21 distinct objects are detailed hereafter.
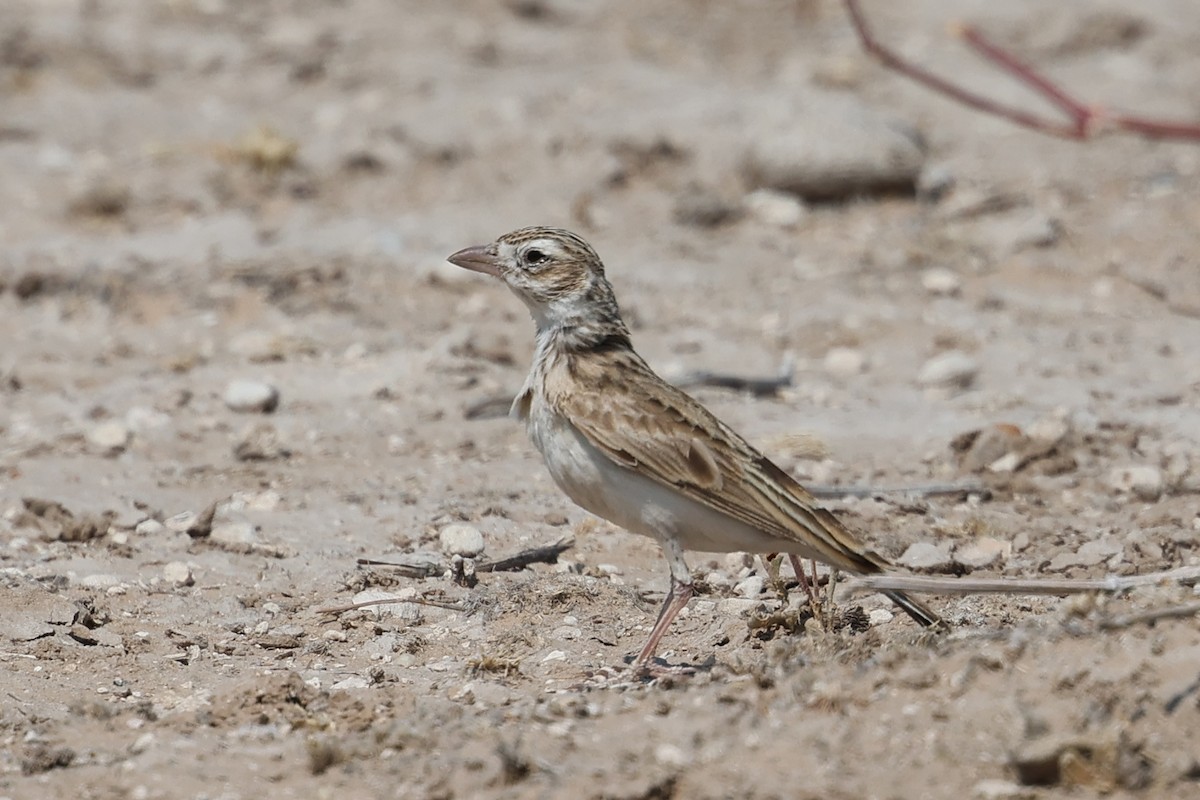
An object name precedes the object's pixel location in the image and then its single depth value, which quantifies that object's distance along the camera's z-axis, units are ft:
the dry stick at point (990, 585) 29.99
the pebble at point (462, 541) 43.06
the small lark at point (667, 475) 34.27
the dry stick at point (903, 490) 45.78
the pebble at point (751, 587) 40.55
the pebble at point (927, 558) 41.01
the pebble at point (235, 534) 44.19
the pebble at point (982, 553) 41.42
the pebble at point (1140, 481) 45.62
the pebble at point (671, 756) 28.45
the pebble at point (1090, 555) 40.60
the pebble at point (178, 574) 41.78
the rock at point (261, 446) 50.14
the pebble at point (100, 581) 40.93
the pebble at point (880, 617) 37.58
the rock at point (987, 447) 48.34
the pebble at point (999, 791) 26.89
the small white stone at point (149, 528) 44.68
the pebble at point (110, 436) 50.49
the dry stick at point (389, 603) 39.55
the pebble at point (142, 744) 31.24
